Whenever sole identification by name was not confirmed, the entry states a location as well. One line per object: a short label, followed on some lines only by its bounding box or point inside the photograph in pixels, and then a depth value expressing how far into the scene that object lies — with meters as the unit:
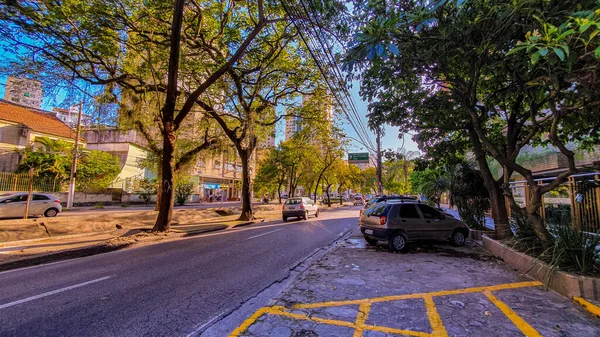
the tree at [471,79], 4.54
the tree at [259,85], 13.66
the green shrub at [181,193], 33.44
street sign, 33.00
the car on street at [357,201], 59.12
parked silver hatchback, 8.77
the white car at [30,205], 15.47
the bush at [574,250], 4.80
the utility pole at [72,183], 22.25
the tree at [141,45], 9.17
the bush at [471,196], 11.28
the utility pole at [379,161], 24.02
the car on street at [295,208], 20.31
